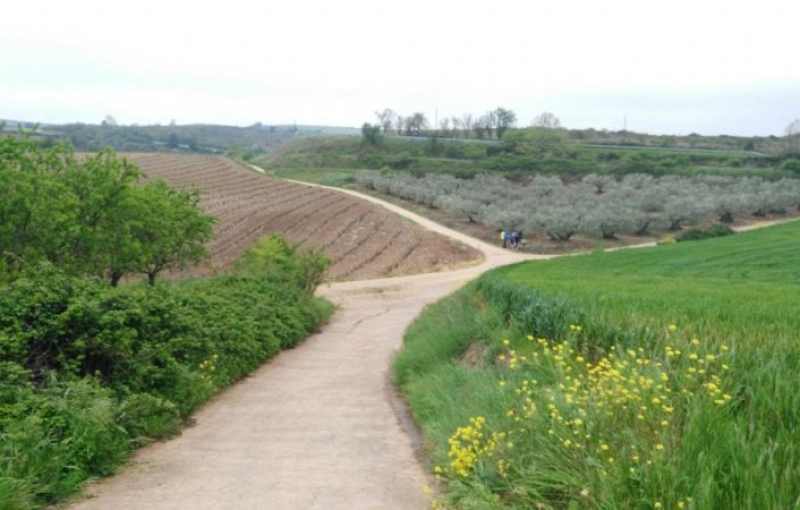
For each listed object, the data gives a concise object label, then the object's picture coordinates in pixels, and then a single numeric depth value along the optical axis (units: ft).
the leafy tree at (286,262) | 93.09
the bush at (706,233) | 157.99
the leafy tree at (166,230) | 82.67
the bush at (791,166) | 274.16
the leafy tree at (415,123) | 464.24
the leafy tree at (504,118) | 454.81
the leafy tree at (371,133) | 380.78
